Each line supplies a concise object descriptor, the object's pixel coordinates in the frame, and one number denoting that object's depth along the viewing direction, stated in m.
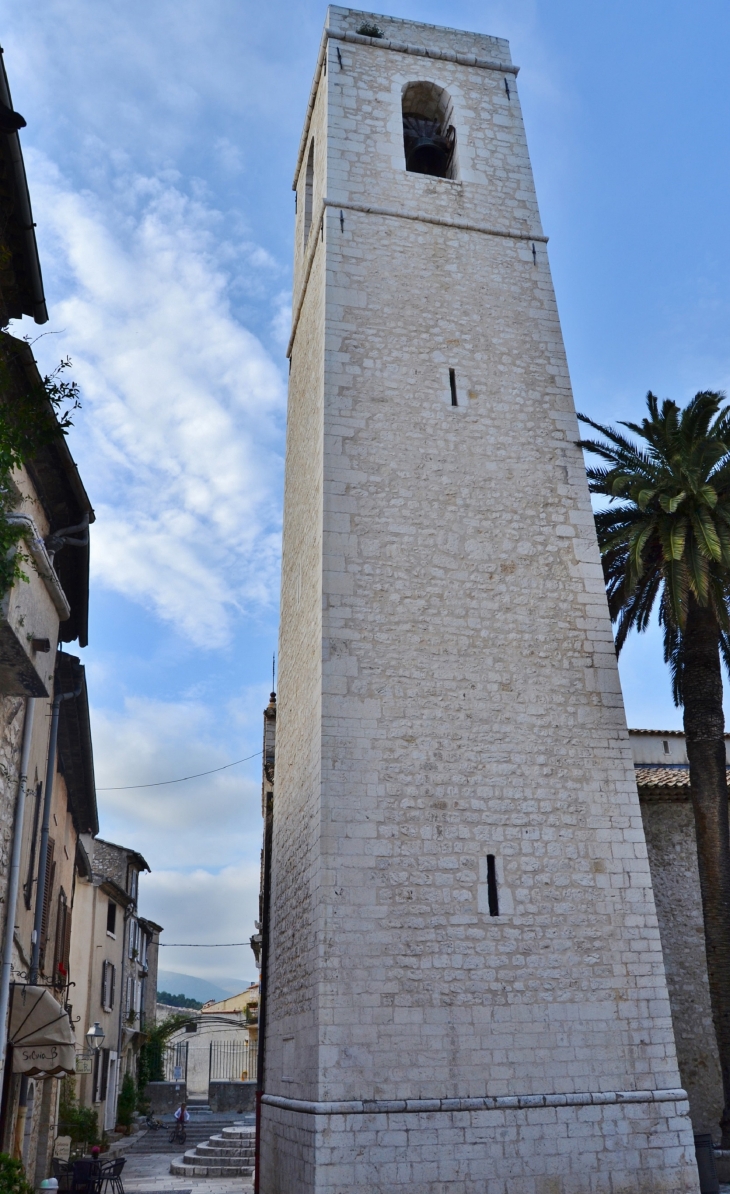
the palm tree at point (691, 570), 12.80
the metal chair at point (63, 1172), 12.31
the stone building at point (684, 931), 14.15
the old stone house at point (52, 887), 10.09
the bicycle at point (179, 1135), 22.02
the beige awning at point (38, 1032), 9.12
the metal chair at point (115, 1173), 12.48
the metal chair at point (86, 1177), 11.66
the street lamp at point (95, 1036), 15.67
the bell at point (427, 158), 15.26
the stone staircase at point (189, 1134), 21.20
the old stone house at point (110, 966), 19.36
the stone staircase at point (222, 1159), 15.99
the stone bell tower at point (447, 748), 8.96
